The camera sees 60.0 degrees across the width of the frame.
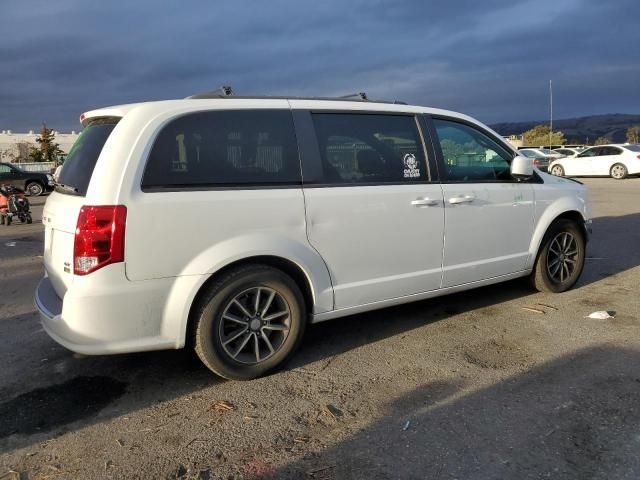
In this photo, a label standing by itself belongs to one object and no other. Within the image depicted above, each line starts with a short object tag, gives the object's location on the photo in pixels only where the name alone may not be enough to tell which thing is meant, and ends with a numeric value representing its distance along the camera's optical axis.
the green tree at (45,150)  55.65
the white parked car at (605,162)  21.98
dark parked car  23.23
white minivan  3.32
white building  60.53
